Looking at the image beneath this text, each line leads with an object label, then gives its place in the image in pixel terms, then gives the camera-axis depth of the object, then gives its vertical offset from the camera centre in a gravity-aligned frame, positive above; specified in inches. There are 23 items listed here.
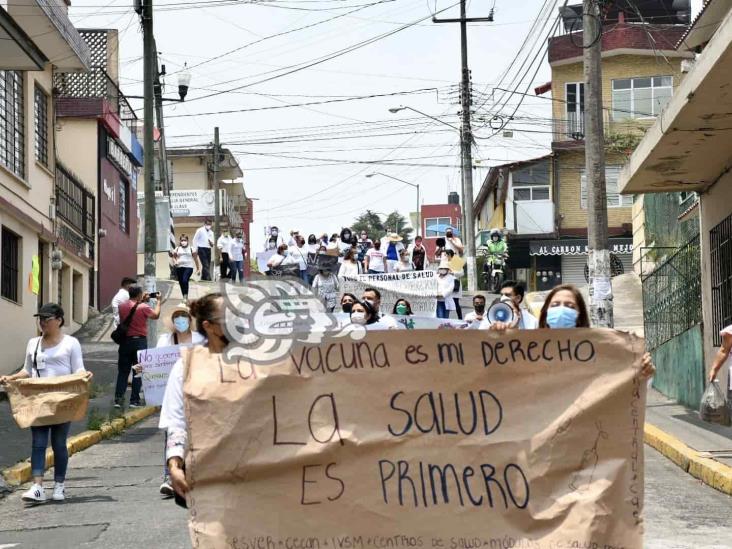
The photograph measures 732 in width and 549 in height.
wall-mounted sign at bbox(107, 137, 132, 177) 1270.9 +178.8
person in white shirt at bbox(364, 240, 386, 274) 1184.8 +54.9
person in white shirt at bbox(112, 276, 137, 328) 690.8 +17.0
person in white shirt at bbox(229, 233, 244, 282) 1267.2 +67.1
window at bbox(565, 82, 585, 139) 1850.4 +310.2
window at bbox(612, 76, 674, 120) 1811.0 +322.2
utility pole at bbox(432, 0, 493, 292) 1551.4 +192.4
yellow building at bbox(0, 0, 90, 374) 775.7 +112.6
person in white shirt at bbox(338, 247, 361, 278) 1154.7 +50.3
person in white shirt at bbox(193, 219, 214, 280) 1221.7 +75.5
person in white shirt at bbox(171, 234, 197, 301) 1111.0 +53.8
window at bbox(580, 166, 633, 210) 1876.2 +185.7
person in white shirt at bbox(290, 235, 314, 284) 1174.3 +62.5
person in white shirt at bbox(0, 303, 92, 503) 406.0 -15.3
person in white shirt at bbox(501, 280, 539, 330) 344.2 +6.4
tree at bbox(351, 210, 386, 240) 4672.7 +367.6
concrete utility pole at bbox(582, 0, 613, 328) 671.1 +77.2
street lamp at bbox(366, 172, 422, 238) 3409.9 +286.1
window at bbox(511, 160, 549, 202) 1950.1 +212.1
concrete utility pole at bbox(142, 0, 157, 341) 844.0 +122.7
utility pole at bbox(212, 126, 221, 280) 1905.8 +187.5
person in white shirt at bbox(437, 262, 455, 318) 960.9 +19.9
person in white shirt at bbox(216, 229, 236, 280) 1261.1 +72.4
